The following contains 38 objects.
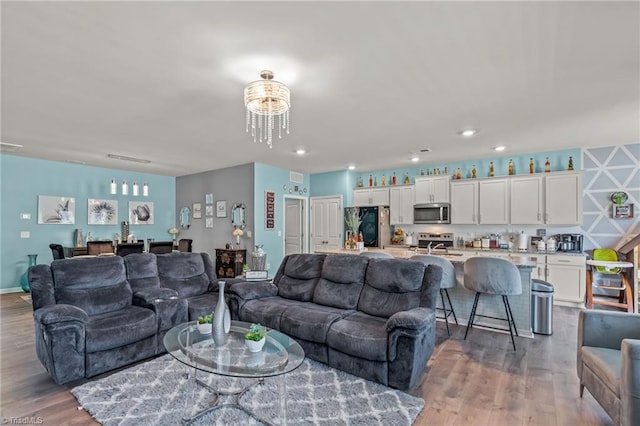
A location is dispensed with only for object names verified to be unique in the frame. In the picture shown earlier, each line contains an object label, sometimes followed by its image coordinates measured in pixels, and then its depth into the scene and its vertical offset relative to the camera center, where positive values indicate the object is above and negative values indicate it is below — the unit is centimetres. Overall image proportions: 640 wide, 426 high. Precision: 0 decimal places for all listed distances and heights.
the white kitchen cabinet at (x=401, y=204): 681 +30
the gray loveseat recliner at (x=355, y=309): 247 -89
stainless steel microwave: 641 +10
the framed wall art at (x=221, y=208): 725 +22
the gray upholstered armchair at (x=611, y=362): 171 -92
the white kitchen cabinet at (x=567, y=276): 499 -92
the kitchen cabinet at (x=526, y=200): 549 +31
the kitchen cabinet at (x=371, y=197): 715 +49
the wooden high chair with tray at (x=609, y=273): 459 -92
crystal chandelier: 267 +103
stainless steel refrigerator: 701 -18
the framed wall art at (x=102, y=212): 711 +13
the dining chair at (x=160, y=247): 612 -57
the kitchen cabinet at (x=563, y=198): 521 +33
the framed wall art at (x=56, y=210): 645 +15
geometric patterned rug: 211 -132
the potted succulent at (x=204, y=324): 249 -84
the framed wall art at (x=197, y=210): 789 +18
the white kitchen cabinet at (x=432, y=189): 640 +58
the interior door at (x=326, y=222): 760 -10
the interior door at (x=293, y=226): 816 -21
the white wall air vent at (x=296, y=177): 763 +99
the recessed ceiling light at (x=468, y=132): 435 +119
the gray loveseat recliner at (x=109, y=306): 250 -85
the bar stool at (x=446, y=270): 379 -62
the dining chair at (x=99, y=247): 571 -54
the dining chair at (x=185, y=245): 738 -63
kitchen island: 379 -106
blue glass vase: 597 -113
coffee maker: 532 -42
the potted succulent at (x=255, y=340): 219 -84
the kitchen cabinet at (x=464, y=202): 609 +31
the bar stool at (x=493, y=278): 347 -67
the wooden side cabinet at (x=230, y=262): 657 -91
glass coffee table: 193 -91
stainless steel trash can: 382 -110
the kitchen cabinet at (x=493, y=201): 578 +31
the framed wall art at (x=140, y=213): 781 +11
